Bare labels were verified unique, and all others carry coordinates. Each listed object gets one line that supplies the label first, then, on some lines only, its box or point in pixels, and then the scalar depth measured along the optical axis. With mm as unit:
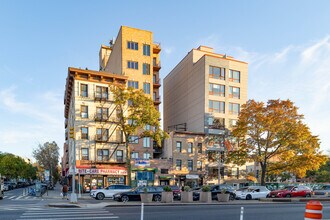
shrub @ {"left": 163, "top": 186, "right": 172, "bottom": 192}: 23719
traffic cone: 4676
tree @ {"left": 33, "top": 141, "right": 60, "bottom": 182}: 68062
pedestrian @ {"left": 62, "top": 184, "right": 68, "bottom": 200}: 30034
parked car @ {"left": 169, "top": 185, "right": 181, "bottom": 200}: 28172
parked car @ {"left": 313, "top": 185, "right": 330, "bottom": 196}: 36062
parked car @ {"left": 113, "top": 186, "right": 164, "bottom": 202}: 24672
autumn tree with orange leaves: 35969
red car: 32312
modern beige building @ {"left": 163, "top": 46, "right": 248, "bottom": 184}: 45719
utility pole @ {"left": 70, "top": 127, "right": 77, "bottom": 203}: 22125
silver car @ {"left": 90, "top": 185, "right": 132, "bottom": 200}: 28530
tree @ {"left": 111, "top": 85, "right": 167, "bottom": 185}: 34031
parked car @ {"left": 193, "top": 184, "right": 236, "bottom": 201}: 28820
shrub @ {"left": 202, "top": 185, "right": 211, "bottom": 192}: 25161
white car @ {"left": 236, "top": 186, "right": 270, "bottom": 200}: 31344
